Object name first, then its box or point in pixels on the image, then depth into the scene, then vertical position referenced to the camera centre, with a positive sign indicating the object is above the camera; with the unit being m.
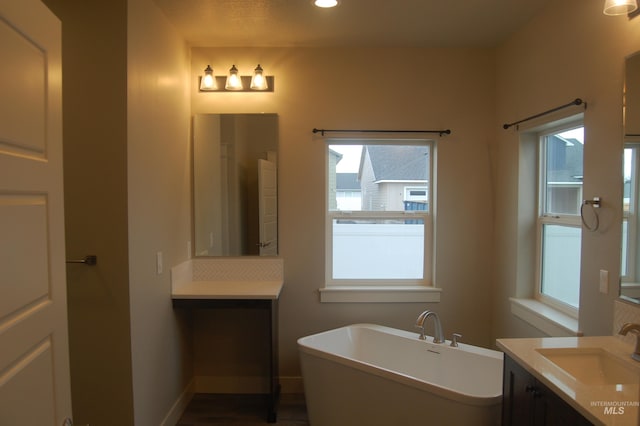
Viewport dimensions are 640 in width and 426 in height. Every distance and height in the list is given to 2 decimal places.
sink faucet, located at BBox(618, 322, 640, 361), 1.46 -0.51
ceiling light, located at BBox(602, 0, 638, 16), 1.53 +0.79
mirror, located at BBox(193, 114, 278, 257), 2.96 +0.12
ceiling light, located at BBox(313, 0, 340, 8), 2.24 +1.17
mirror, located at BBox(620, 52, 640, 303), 1.68 +0.06
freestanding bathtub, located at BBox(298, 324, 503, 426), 1.96 -1.07
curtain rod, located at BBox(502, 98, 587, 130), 2.03 +0.53
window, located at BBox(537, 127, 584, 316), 2.26 -0.11
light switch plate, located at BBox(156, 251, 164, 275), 2.33 -0.39
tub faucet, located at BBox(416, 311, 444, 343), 2.52 -0.87
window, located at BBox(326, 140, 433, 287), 3.11 -0.11
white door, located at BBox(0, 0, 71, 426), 0.90 -0.06
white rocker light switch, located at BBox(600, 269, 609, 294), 1.85 -0.39
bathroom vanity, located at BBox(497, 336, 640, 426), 1.17 -0.64
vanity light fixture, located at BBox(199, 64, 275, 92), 2.86 +0.90
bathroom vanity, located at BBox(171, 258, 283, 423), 2.58 -0.63
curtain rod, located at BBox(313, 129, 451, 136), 2.97 +0.54
